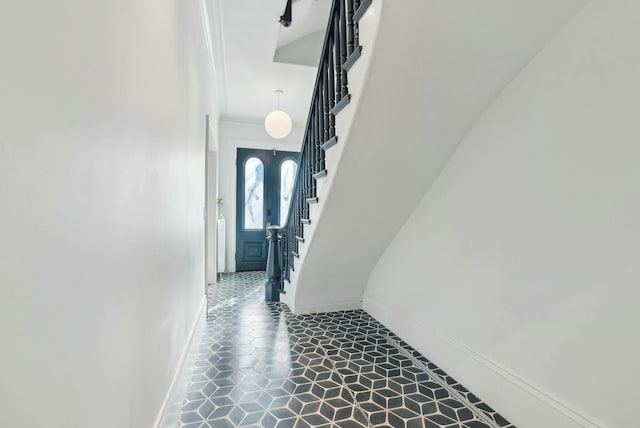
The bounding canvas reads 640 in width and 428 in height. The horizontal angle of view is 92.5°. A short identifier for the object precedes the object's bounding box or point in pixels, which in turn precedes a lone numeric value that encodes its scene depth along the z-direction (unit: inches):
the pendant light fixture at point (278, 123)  174.2
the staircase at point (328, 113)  67.6
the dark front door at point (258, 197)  228.2
